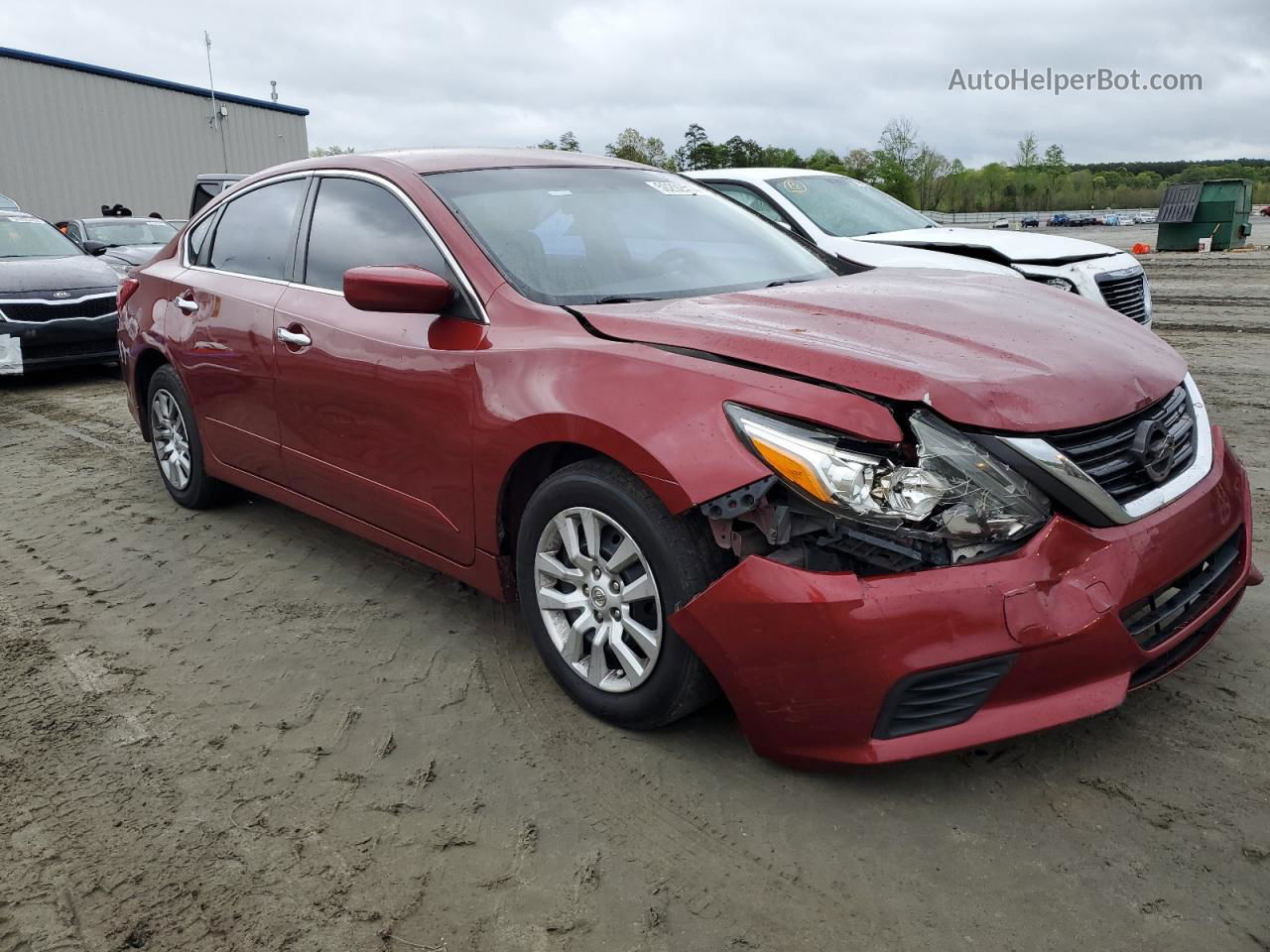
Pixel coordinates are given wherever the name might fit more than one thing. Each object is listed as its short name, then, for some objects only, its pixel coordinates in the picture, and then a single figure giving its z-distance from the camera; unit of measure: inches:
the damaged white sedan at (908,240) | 274.5
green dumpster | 883.4
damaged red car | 90.1
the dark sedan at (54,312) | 341.7
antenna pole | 1251.4
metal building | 1061.8
